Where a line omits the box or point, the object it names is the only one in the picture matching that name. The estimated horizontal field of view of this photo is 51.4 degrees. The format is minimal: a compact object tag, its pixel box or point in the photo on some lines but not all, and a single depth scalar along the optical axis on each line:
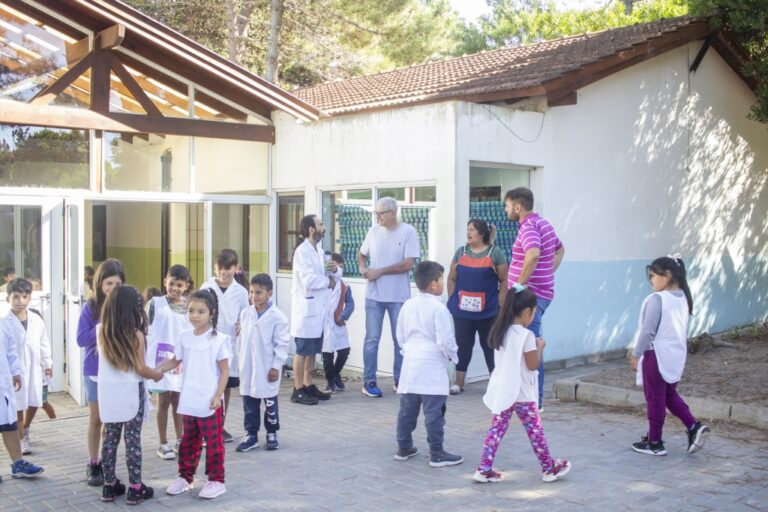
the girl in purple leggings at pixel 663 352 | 6.11
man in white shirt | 8.48
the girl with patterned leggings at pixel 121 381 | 5.21
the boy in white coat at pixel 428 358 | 5.89
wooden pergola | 9.02
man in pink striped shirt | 7.28
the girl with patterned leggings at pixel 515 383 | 5.47
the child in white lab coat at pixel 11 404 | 5.65
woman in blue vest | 8.12
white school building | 9.07
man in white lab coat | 8.27
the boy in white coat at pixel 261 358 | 6.33
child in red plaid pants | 5.29
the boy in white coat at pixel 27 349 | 6.31
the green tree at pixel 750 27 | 11.76
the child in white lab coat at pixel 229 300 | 6.69
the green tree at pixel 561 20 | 24.02
